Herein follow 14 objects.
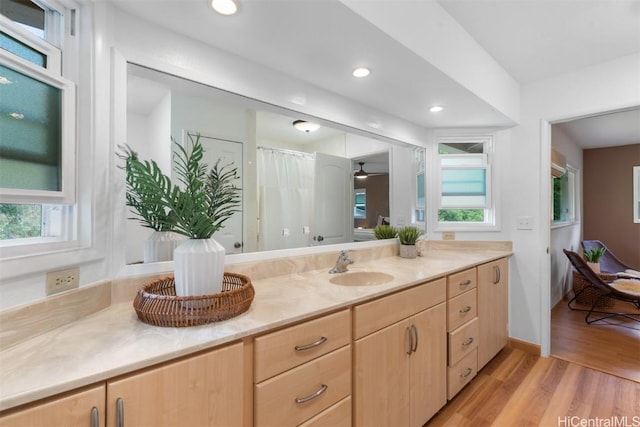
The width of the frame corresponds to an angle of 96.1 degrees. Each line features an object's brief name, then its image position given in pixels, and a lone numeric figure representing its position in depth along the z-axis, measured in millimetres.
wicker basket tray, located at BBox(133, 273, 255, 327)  911
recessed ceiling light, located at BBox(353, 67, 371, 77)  1596
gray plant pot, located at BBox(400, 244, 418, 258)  2283
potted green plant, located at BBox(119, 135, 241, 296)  949
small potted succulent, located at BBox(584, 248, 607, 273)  3605
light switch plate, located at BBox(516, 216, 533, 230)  2479
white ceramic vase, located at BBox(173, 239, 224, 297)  1000
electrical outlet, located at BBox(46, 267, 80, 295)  896
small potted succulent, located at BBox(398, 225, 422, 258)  2289
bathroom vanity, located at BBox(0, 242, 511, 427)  681
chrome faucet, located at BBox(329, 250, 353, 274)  1772
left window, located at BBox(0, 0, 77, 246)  832
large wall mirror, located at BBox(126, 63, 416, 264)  1346
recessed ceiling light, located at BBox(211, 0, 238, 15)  1109
